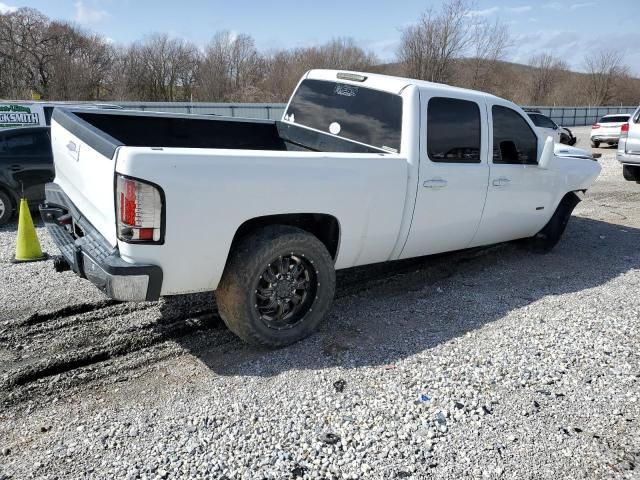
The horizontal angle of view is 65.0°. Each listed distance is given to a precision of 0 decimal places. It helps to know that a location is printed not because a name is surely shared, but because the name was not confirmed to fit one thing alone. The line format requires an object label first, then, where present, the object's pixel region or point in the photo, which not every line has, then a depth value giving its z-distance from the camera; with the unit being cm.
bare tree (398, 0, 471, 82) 4166
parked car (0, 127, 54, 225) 741
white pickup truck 302
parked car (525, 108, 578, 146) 2033
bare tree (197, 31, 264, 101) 5141
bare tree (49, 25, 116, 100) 4500
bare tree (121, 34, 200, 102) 4938
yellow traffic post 556
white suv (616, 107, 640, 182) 1159
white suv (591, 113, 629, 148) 2162
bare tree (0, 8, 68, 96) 4500
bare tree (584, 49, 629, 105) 6156
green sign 1341
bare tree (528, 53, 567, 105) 5994
